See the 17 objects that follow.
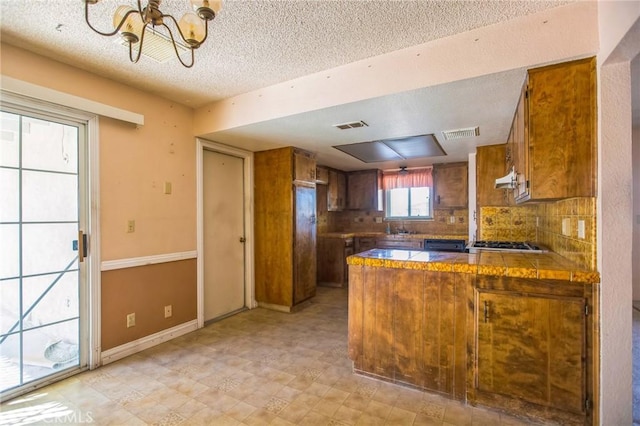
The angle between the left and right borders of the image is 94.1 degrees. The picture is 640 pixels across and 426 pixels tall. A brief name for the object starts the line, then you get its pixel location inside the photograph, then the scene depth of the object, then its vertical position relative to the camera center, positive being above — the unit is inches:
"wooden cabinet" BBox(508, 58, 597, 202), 69.7 +19.8
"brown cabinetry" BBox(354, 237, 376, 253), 221.0 -23.2
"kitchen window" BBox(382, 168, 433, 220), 219.0 +14.6
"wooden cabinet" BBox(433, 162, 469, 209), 201.8 +19.2
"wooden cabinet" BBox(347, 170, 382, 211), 231.8 +18.1
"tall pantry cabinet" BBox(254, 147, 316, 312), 155.2 -8.4
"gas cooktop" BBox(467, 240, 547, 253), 105.4 -13.3
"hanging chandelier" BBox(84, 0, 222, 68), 50.8 +35.5
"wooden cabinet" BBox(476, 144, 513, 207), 146.4 +19.3
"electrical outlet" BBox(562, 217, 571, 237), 86.6 -4.4
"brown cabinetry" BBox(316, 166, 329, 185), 208.0 +27.0
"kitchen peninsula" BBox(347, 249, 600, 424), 69.1 -30.2
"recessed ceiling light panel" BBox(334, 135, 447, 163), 143.4 +34.2
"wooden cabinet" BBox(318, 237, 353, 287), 208.5 -34.0
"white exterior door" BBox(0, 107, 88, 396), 83.6 -10.9
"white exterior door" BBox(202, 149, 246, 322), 143.6 -11.0
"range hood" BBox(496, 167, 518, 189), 100.0 +11.1
